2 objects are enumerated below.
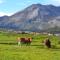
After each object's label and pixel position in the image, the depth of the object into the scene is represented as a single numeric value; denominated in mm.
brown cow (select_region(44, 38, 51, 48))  33124
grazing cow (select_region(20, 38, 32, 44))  36129
